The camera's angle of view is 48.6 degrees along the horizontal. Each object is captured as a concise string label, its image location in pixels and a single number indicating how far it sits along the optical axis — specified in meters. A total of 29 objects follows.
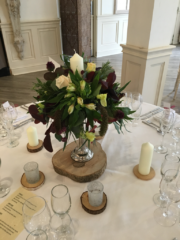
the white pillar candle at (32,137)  1.06
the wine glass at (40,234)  0.62
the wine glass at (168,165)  0.80
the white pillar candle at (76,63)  0.79
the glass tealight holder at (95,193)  0.74
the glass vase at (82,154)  0.98
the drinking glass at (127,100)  1.35
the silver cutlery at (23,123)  1.29
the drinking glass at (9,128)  1.12
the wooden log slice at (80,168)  0.90
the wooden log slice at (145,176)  0.91
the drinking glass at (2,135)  1.16
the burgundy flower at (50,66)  0.87
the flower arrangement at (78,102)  0.72
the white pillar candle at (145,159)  0.87
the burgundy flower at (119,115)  0.79
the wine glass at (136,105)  1.27
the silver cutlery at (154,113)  1.37
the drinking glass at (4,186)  0.85
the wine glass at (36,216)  0.63
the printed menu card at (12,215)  0.71
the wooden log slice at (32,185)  0.87
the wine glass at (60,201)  0.66
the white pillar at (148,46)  2.06
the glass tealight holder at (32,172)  0.86
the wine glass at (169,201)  0.72
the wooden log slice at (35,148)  1.08
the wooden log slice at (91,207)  0.76
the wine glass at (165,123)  1.04
